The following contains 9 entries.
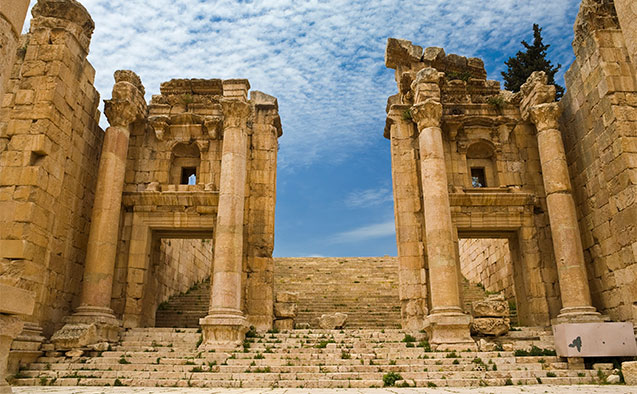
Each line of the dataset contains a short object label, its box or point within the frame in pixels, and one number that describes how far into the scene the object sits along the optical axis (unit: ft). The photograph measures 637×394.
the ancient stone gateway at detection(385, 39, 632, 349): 46.06
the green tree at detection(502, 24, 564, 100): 81.56
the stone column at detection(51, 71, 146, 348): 42.18
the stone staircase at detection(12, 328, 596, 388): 33.55
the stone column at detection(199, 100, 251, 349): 42.88
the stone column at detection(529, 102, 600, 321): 44.46
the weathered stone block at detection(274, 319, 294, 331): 49.39
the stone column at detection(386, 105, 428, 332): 49.39
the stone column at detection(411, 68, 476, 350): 42.52
